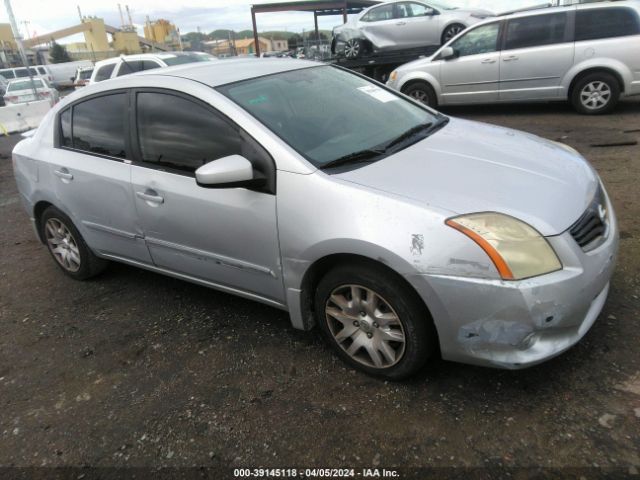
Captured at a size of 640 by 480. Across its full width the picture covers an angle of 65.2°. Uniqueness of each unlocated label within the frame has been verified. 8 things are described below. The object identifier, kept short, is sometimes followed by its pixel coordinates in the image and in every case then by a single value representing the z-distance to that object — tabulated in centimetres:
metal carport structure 1917
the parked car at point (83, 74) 1423
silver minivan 746
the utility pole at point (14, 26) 1422
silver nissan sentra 214
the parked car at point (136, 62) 1001
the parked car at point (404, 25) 1127
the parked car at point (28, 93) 1642
